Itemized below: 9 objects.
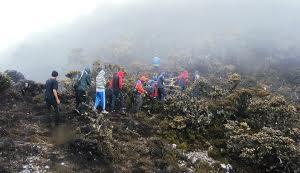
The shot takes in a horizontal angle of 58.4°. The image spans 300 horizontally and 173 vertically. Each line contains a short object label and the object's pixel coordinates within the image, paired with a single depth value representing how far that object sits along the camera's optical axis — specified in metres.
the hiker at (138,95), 11.94
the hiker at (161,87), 12.75
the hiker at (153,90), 12.74
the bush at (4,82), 11.90
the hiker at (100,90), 11.20
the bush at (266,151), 9.48
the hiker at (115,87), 11.61
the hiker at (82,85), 10.80
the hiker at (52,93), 9.88
